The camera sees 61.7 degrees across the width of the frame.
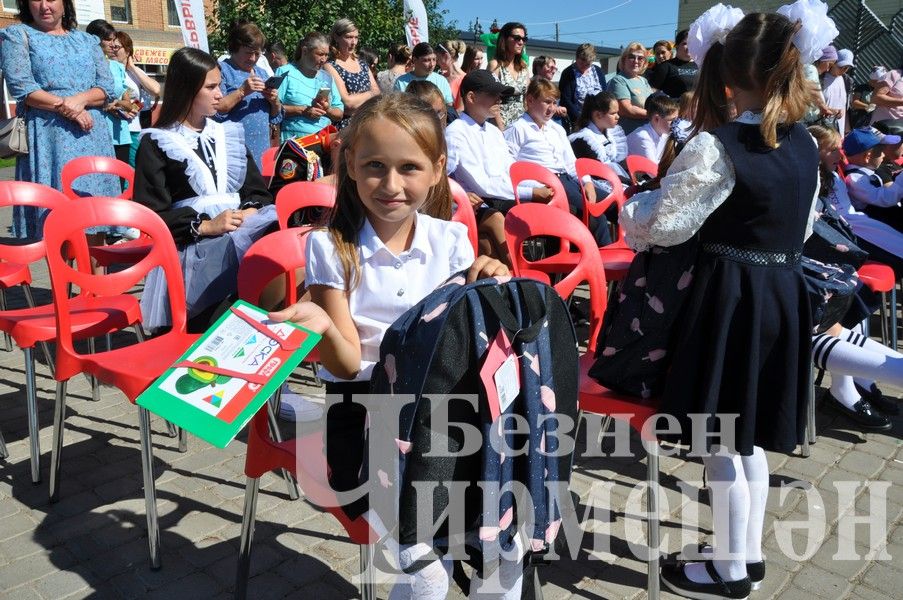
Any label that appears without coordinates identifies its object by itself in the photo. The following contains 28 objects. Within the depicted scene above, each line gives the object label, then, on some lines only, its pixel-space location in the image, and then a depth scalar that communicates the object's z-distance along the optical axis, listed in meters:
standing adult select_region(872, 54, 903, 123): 8.02
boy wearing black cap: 5.03
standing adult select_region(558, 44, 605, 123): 7.99
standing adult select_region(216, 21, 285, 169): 5.68
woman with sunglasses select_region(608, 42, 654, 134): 7.80
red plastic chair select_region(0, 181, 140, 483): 2.84
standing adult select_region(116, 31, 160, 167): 7.07
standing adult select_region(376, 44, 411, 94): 7.73
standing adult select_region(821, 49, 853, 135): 7.96
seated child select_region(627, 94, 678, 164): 6.54
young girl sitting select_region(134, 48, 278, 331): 3.12
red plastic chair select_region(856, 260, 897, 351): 3.99
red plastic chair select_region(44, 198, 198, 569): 2.47
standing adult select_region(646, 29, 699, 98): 7.65
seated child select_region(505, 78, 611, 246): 5.59
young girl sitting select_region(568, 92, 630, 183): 6.32
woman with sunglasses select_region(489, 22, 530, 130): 7.46
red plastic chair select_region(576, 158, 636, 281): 3.90
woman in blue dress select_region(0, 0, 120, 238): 4.21
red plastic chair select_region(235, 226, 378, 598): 1.84
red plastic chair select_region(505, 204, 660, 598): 2.25
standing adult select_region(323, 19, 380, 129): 6.56
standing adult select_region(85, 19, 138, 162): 6.07
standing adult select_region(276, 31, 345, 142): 6.03
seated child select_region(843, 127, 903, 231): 4.55
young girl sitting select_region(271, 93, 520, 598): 1.85
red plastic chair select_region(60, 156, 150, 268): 3.78
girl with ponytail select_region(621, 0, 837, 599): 2.07
